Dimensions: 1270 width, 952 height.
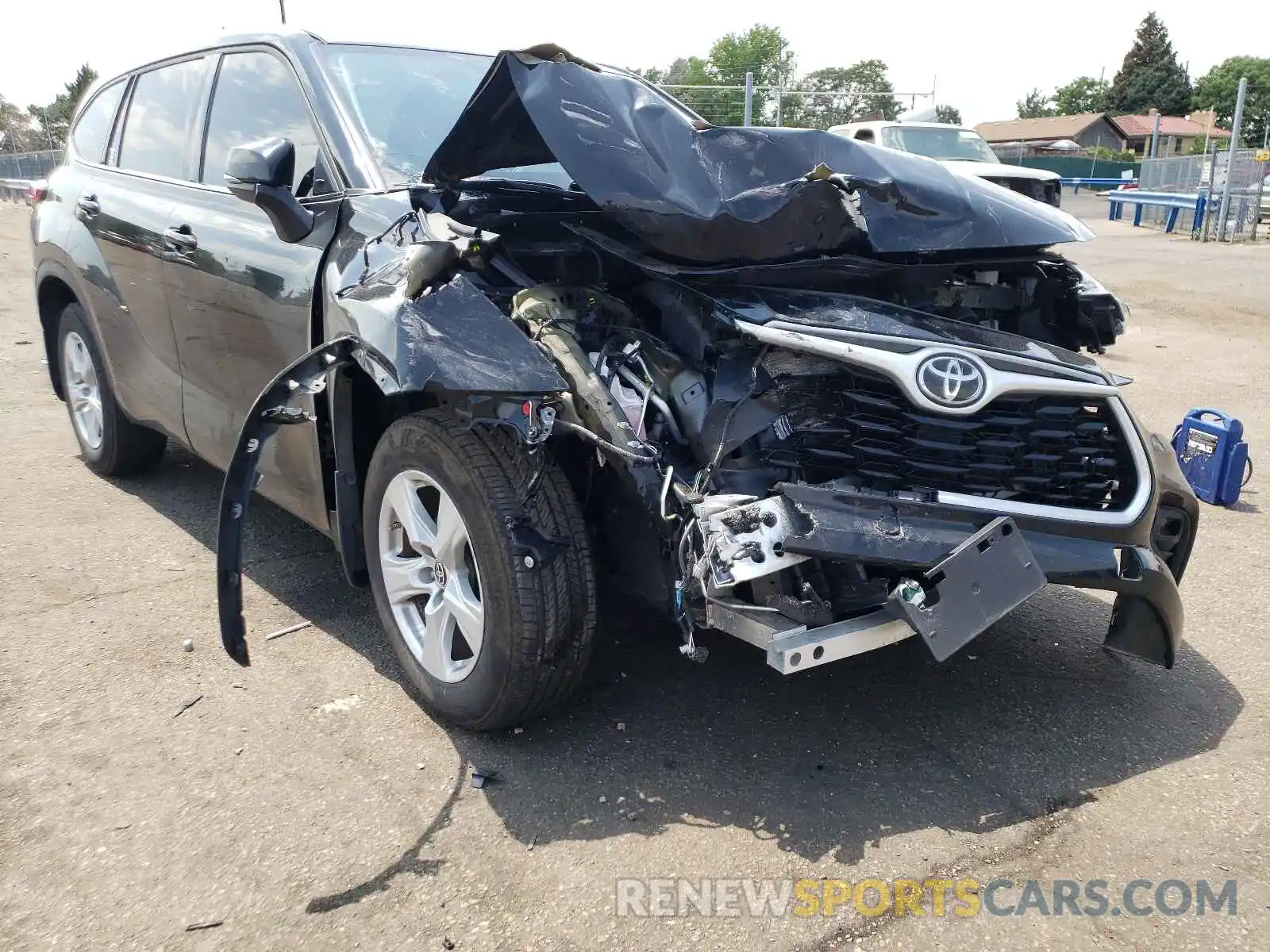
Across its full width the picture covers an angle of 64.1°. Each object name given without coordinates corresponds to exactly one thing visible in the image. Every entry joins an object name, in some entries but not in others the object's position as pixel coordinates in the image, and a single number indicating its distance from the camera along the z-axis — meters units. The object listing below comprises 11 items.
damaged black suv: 2.52
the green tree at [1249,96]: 79.62
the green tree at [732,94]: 20.64
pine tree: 83.81
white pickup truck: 13.45
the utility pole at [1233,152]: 17.23
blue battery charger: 4.86
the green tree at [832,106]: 23.34
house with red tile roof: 73.75
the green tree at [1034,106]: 101.04
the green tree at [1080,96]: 95.31
